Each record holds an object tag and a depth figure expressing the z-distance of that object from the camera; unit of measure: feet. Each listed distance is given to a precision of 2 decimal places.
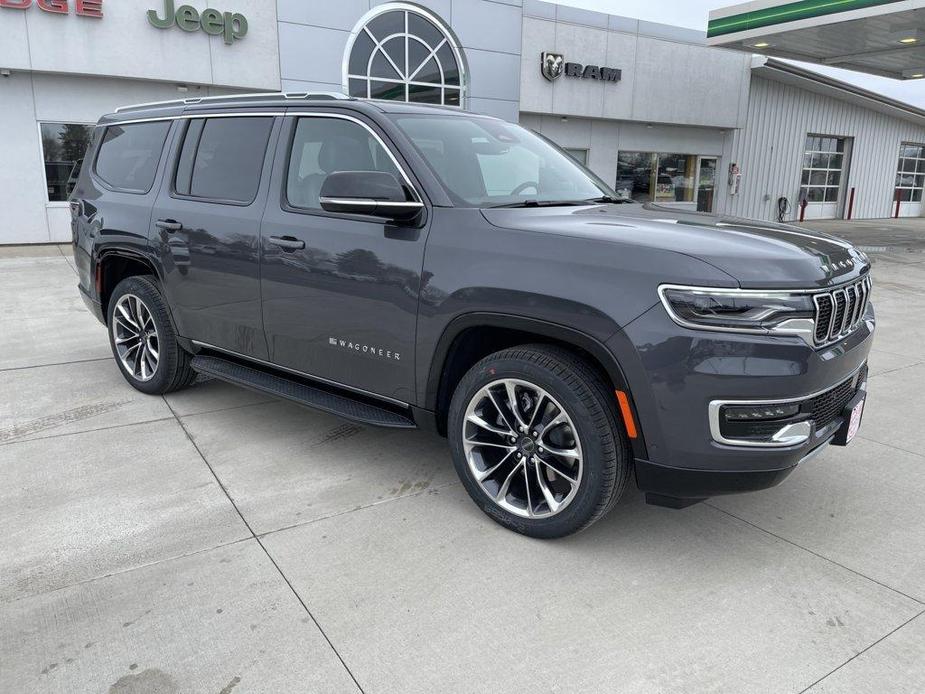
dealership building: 46.24
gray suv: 8.84
